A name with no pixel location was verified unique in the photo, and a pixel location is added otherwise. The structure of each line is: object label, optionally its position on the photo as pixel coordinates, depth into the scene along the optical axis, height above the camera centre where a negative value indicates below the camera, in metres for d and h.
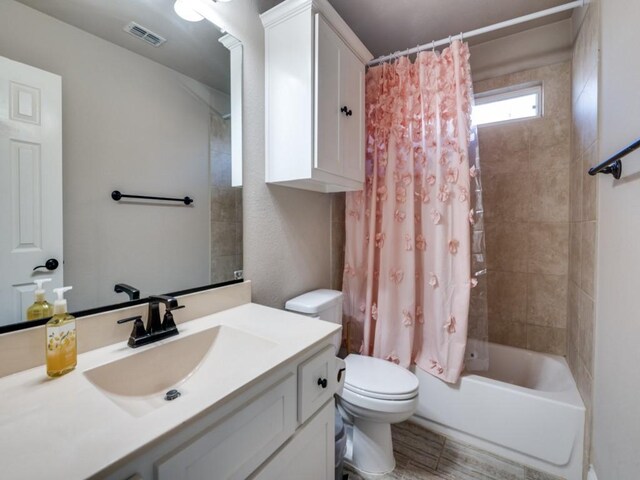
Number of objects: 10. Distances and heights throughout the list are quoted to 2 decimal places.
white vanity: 0.45 -0.35
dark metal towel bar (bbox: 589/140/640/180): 0.83 +0.24
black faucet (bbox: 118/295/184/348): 0.83 -0.28
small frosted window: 1.91 +0.94
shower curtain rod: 1.33 +1.07
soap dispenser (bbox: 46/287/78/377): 0.66 -0.26
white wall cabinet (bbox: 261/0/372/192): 1.25 +0.68
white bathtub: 1.32 -0.95
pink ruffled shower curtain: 1.49 +0.10
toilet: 1.28 -0.77
